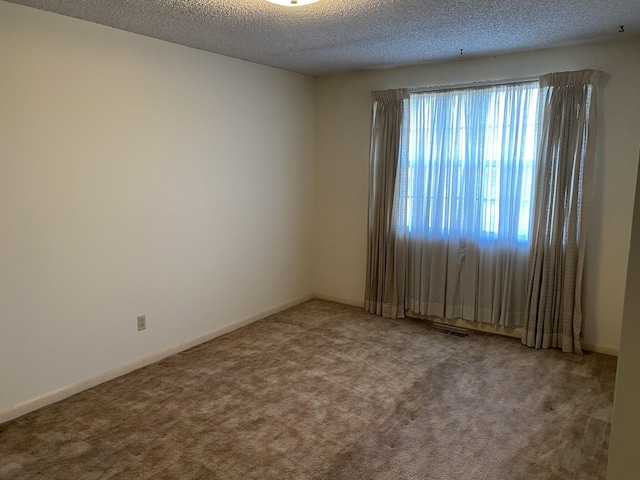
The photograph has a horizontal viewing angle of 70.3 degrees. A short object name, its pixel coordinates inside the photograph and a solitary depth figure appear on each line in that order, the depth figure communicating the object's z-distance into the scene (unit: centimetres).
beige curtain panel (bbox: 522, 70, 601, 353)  352
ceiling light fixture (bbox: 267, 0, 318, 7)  238
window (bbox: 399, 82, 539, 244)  382
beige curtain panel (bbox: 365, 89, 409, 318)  440
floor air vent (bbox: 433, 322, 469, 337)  418
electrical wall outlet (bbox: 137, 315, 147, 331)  346
